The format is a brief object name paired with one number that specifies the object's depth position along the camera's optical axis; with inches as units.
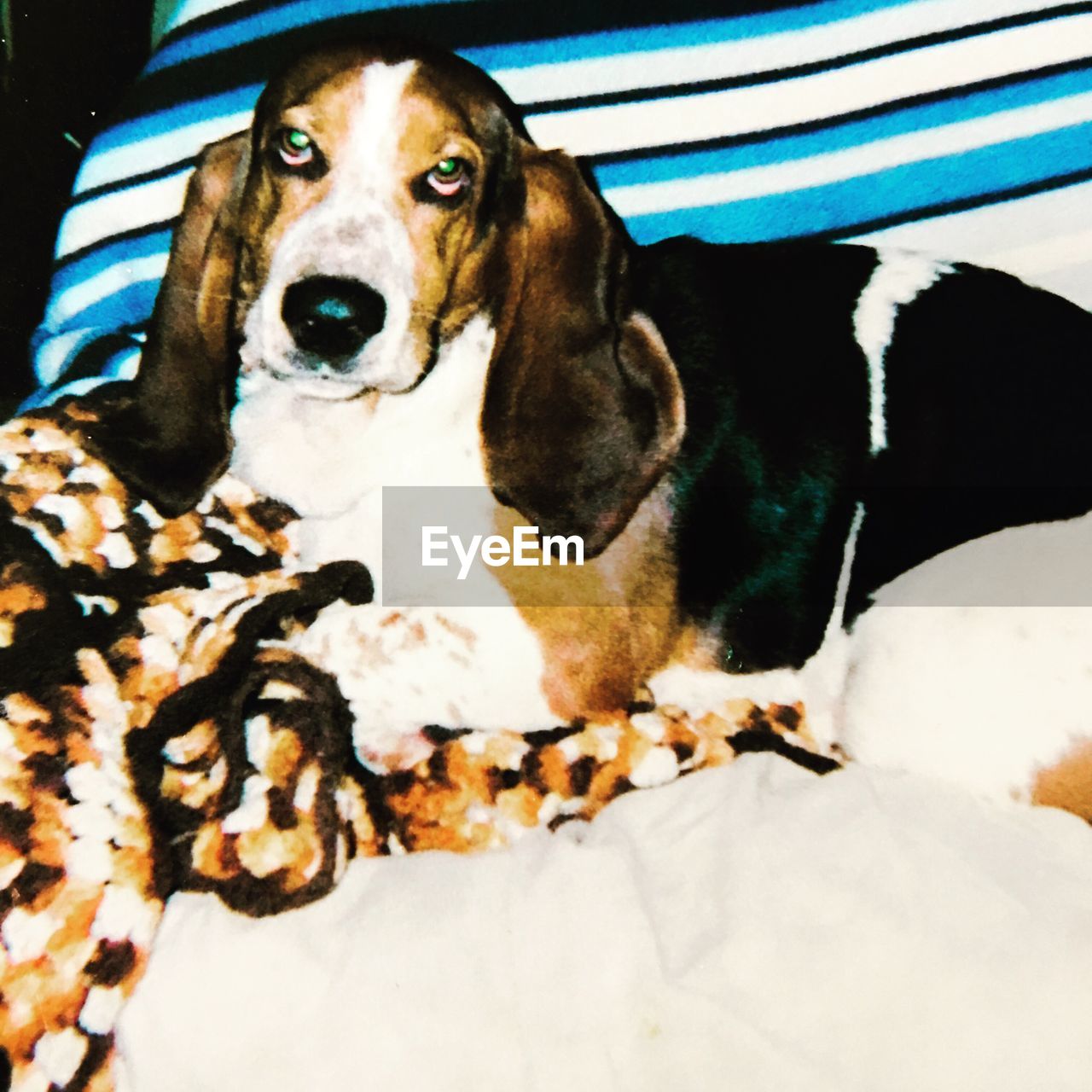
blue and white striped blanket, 36.4
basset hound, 32.0
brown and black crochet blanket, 27.6
